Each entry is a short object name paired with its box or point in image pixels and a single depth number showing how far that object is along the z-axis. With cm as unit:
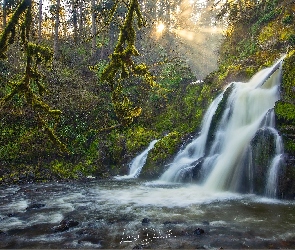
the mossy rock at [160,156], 1430
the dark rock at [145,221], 742
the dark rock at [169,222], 732
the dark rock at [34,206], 891
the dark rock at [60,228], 682
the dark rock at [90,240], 616
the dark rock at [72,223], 714
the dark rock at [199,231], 654
